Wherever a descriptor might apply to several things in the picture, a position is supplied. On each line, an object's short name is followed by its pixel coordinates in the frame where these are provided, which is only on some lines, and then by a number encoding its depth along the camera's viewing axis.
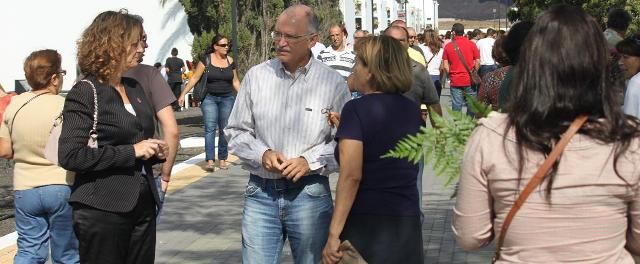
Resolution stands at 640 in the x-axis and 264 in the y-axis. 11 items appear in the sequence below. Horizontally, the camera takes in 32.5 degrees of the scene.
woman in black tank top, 13.18
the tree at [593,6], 21.69
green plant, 3.12
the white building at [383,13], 47.33
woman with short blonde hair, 4.57
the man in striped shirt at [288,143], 5.11
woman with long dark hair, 2.88
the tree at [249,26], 24.28
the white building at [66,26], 31.98
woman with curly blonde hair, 4.74
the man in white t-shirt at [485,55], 20.25
